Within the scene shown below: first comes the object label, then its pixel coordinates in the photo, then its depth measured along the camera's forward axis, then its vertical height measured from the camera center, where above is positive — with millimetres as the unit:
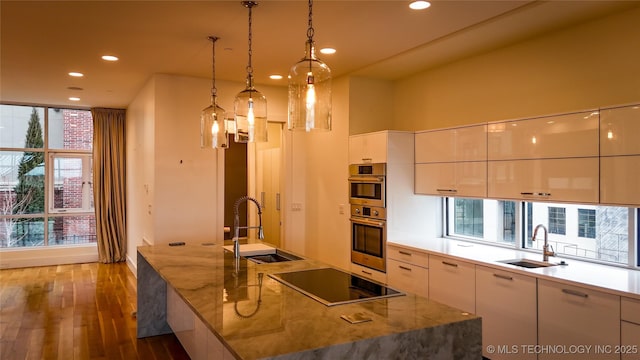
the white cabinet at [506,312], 3209 -996
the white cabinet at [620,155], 2869 +140
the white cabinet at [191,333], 2707 -1103
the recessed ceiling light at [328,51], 4273 +1217
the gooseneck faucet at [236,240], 3508 -472
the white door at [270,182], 6305 -42
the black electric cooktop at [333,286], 2396 -624
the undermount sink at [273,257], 3659 -646
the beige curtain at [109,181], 7965 -18
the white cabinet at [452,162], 3967 +154
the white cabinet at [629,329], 2619 -884
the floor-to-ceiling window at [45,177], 7691 +59
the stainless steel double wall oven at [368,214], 4684 -384
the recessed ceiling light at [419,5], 3145 +1217
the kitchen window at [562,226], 3373 -420
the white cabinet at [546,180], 3135 -19
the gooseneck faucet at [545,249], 3582 -566
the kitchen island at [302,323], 1759 -628
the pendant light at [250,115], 3047 +439
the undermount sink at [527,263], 3555 -679
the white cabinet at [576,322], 2752 -928
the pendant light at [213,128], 3611 +409
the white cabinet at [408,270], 4172 -878
